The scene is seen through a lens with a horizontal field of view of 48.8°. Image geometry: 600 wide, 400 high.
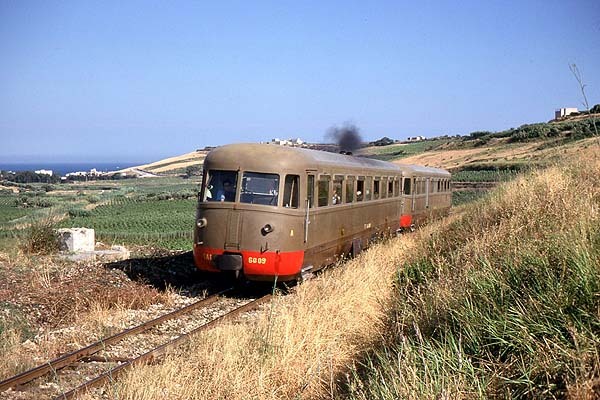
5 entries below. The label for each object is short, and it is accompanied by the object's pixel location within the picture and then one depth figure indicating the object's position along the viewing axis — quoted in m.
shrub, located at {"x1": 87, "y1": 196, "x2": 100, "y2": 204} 51.00
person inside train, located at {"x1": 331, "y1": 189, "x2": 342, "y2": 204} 14.21
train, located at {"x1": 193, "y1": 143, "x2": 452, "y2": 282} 11.92
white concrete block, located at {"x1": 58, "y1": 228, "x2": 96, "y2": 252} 18.14
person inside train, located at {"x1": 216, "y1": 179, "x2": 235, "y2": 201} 12.29
